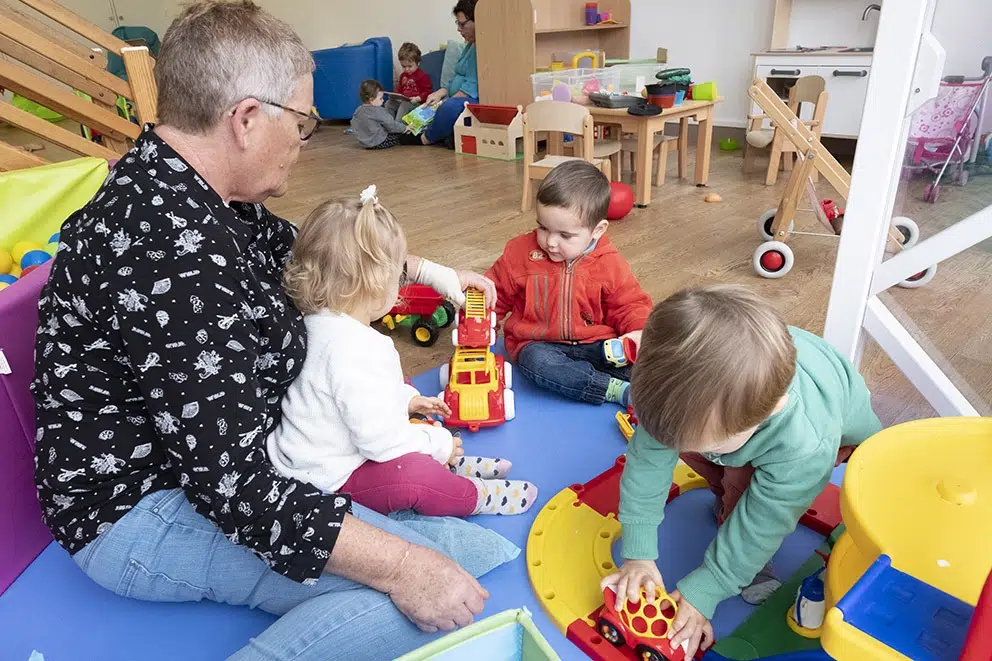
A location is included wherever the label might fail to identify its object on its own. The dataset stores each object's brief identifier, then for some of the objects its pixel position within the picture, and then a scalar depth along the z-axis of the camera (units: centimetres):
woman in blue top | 457
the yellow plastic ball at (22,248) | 179
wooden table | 312
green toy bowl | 438
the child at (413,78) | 534
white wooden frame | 121
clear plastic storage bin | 369
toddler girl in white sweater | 100
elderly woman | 76
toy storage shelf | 421
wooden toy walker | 231
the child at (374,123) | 496
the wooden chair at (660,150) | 352
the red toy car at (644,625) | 89
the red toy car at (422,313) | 190
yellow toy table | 67
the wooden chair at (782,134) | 332
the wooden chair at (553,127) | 301
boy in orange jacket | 152
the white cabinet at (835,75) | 360
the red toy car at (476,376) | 144
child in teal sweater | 73
